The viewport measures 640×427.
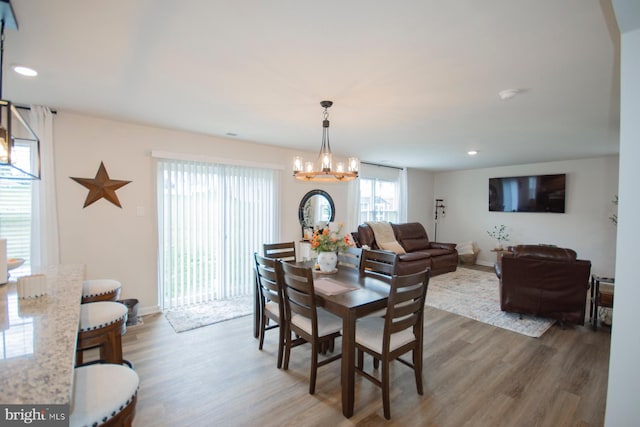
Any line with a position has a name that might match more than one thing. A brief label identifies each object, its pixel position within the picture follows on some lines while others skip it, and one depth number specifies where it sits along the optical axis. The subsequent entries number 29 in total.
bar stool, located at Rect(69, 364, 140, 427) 1.00
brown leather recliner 3.22
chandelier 2.71
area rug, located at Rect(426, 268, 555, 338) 3.45
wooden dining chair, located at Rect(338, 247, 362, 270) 3.20
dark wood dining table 1.94
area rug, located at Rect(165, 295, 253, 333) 3.38
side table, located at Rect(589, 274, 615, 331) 3.23
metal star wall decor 3.23
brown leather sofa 5.50
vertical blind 3.79
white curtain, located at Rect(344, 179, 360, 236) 5.91
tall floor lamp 8.02
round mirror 5.09
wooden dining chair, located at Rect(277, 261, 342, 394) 2.13
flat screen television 5.91
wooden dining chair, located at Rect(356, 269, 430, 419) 1.89
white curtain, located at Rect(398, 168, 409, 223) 7.09
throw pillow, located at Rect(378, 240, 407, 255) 5.75
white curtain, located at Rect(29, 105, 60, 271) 2.91
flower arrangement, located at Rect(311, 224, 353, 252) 2.84
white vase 2.87
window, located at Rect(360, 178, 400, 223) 6.50
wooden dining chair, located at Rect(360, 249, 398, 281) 2.82
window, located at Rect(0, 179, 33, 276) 2.84
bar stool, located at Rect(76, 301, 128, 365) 1.69
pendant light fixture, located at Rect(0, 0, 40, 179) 2.81
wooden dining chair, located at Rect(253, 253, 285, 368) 2.46
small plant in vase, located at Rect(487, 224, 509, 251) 6.73
